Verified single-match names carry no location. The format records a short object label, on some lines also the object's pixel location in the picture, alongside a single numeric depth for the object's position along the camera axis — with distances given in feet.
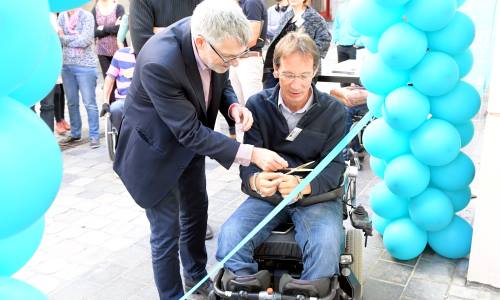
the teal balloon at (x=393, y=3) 8.11
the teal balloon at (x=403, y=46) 8.16
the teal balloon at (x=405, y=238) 9.61
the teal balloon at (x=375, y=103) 9.31
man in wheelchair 6.58
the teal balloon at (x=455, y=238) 9.61
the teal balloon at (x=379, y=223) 10.39
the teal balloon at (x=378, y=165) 9.98
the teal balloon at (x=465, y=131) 9.27
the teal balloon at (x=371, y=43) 9.06
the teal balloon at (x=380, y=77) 8.73
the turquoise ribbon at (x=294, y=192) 6.61
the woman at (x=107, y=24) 19.69
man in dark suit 6.59
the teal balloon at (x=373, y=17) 8.52
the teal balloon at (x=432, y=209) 9.21
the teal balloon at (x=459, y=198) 9.50
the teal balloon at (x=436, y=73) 8.30
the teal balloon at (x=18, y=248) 4.31
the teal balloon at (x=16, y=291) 4.06
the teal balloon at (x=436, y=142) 8.63
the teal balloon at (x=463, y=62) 8.87
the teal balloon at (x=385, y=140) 9.12
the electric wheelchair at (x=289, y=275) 6.38
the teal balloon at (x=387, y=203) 9.64
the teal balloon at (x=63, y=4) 4.71
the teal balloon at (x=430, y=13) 7.88
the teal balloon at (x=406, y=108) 8.49
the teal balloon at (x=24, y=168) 3.49
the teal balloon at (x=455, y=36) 8.30
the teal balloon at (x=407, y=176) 8.96
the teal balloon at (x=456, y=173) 9.11
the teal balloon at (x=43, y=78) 4.35
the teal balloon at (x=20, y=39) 3.35
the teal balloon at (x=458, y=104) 8.66
